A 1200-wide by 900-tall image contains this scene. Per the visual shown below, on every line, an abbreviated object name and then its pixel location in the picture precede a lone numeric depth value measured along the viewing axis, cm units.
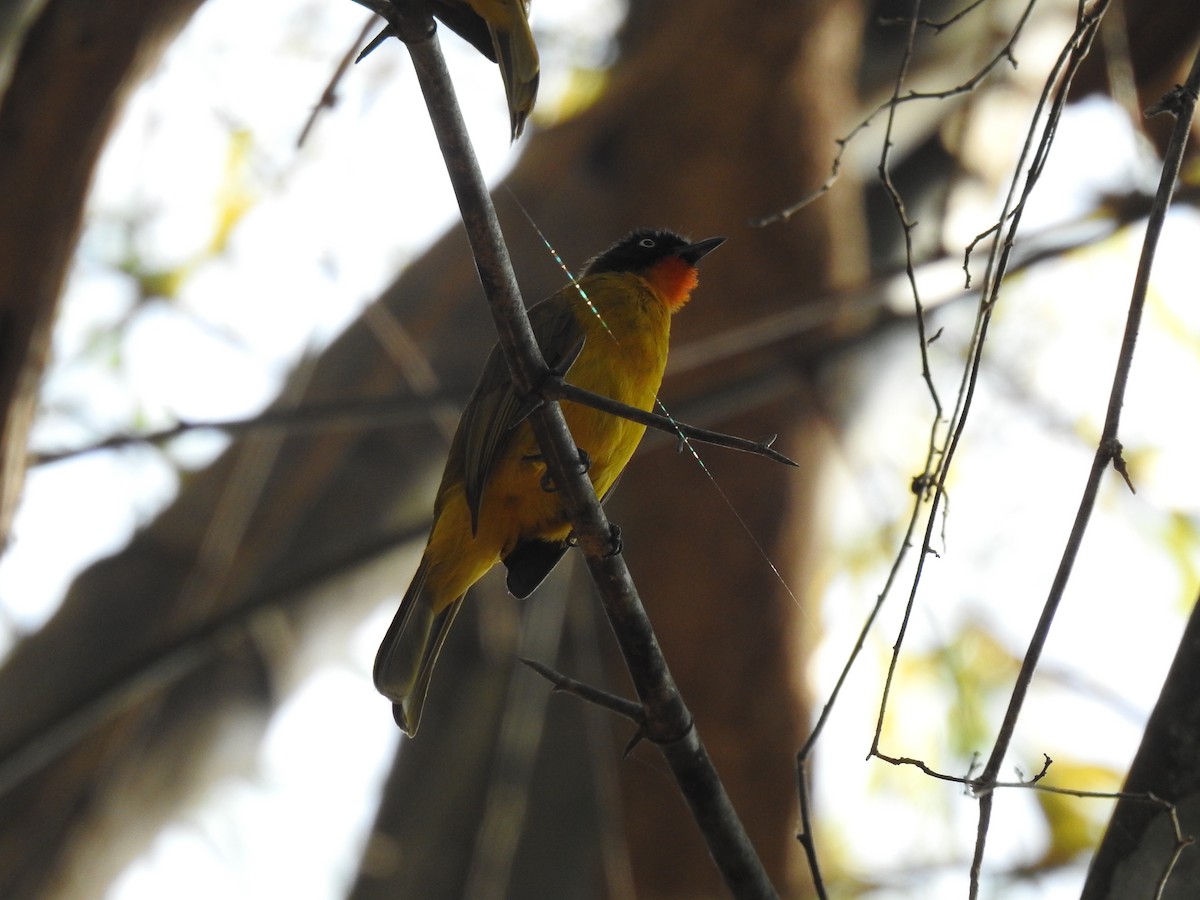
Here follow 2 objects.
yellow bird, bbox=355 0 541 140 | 452
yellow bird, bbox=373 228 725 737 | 631
